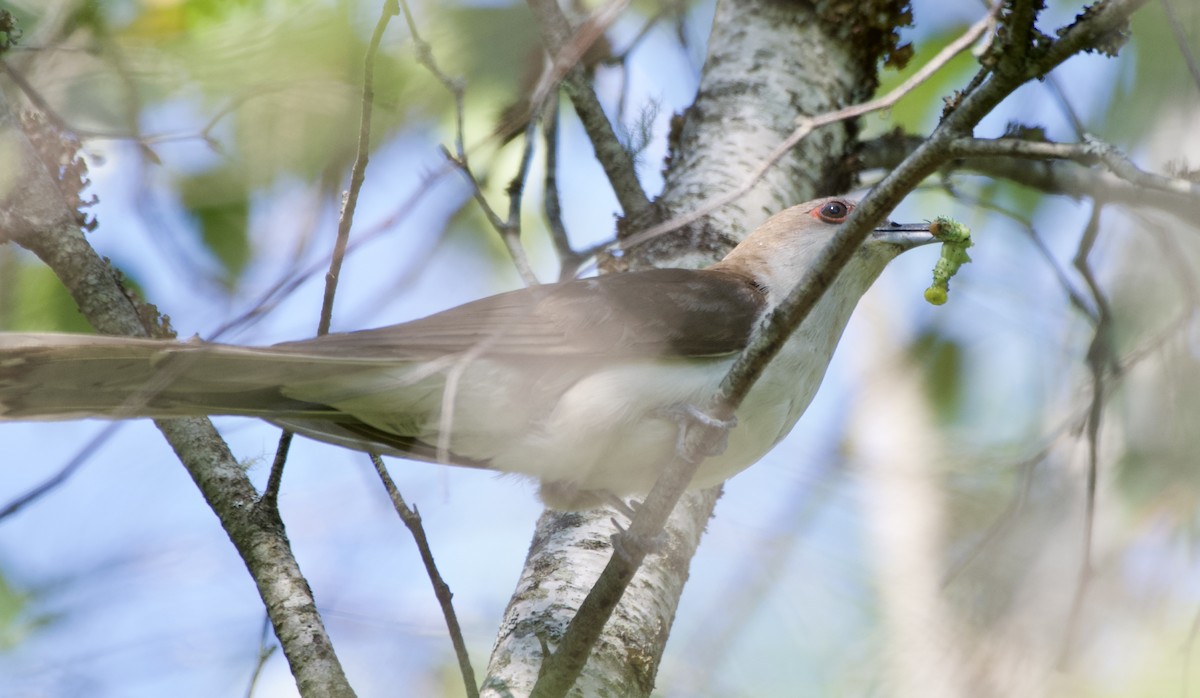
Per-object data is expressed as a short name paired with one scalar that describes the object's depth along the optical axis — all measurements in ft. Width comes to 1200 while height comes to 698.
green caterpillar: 21.57
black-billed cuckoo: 21.40
